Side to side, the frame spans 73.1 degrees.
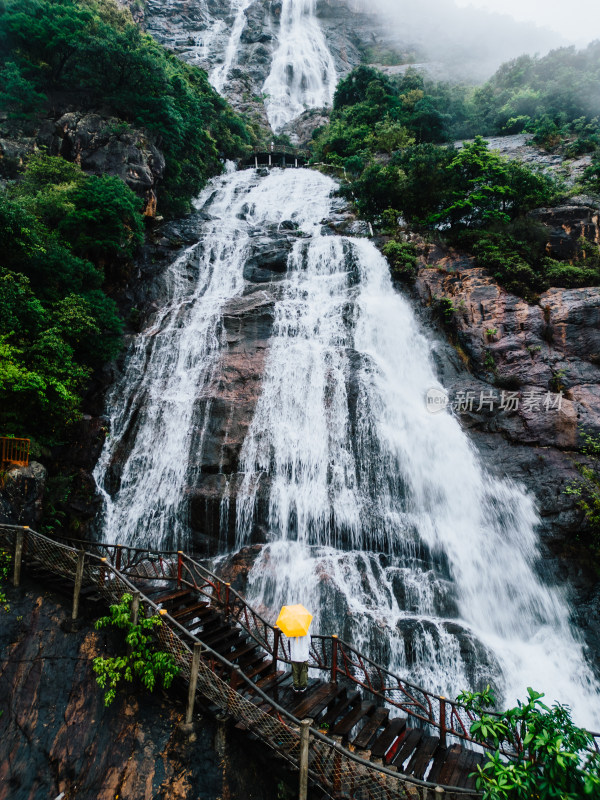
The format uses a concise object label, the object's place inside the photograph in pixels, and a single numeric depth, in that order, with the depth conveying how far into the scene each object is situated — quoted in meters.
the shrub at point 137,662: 5.88
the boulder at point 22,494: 9.41
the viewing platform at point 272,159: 36.25
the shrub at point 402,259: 18.52
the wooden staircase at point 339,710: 5.65
